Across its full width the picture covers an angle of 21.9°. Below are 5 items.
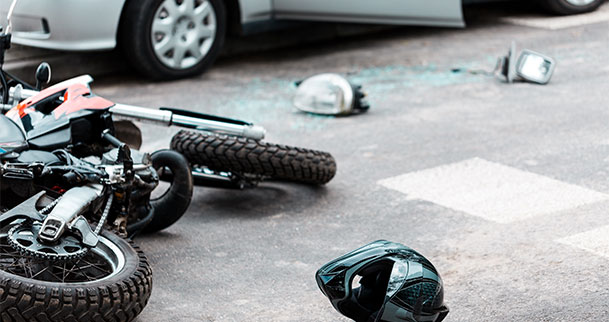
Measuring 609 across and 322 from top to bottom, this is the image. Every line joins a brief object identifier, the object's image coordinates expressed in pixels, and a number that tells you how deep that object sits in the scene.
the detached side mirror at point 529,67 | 12.45
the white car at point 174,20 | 11.76
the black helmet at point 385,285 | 5.14
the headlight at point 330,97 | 11.18
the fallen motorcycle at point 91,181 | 5.45
